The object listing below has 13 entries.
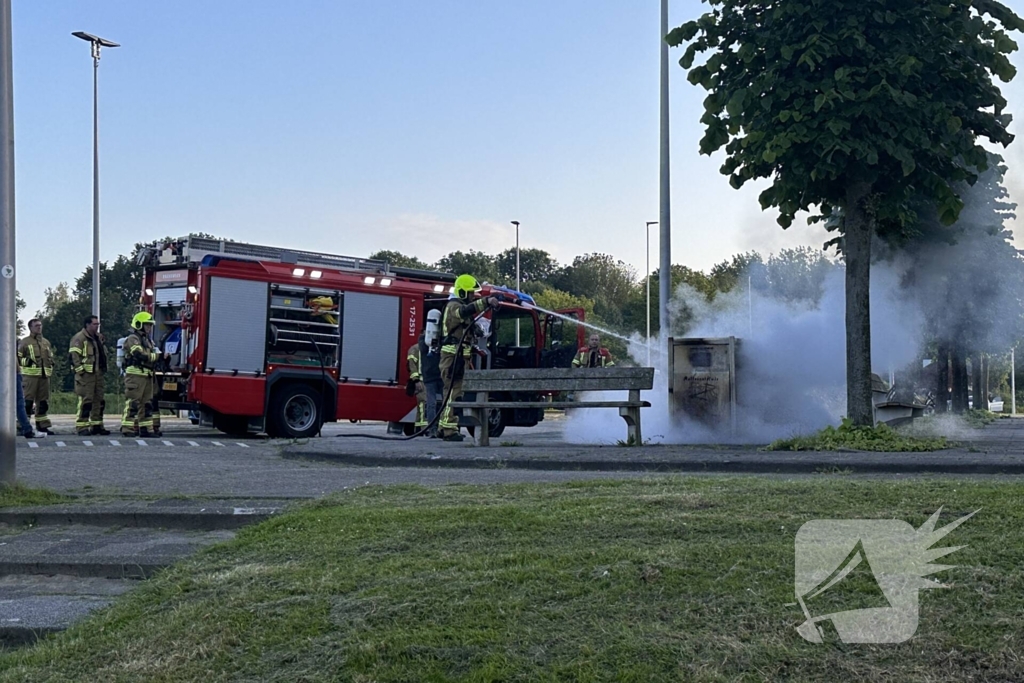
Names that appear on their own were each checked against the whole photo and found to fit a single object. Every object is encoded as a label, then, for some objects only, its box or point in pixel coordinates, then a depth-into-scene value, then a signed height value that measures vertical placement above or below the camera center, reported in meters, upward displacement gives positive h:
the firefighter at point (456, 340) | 15.49 +0.65
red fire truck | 18.42 +0.85
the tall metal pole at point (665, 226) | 18.62 +2.59
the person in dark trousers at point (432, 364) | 16.84 +0.35
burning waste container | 15.66 +0.15
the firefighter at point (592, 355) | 18.64 +0.55
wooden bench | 13.19 +0.06
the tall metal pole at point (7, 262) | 8.82 +0.91
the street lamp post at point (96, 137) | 33.75 +7.05
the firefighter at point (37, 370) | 18.69 +0.24
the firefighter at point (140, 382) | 17.67 +0.06
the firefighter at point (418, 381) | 18.30 +0.12
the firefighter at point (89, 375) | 18.61 +0.17
